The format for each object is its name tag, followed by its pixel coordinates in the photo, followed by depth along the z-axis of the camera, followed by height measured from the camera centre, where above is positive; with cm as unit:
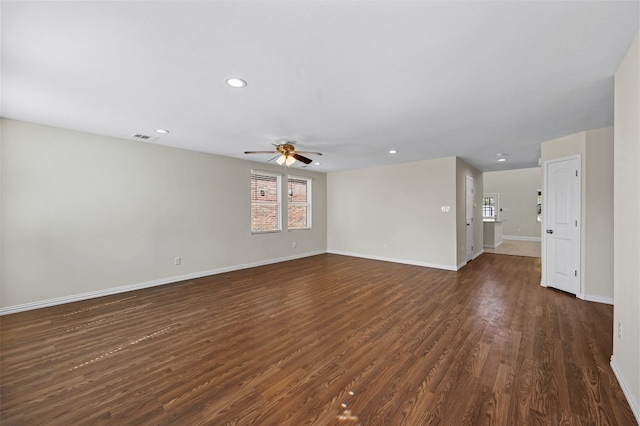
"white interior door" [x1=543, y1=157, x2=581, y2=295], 375 -23
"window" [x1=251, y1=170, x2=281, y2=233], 596 +20
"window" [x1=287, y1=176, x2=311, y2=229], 687 +22
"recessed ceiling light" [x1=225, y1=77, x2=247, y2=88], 221 +116
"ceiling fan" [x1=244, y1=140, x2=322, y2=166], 402 +94
